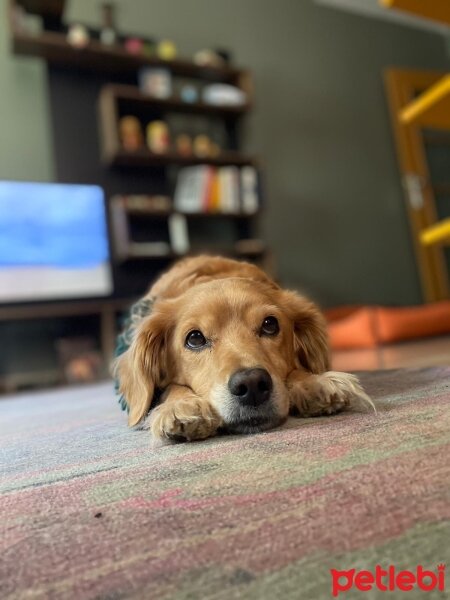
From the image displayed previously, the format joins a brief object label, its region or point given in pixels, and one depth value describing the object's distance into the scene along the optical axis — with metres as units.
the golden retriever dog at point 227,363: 1.02
